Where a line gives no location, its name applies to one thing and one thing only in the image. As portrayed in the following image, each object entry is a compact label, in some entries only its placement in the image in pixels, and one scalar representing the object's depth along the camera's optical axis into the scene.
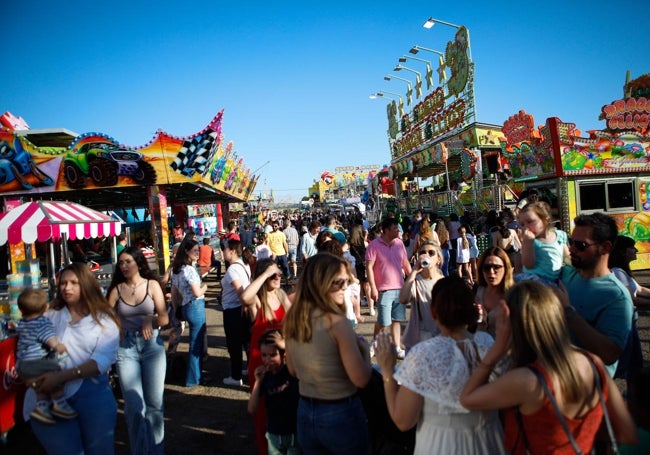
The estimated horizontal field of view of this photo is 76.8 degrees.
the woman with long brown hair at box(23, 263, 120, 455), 2.42
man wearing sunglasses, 2.08
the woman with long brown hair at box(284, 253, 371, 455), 1.95
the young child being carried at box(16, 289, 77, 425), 2.38
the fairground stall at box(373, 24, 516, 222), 12.86
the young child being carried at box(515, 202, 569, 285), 3.06
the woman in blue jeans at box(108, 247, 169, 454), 3.05
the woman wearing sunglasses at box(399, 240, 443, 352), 3.67
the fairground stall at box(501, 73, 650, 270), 8.96
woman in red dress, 3.06
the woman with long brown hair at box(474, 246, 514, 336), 3.09
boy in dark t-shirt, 2.41
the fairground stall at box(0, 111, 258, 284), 9.65
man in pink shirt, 4.89
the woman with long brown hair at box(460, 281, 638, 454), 1.48
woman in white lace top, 1.61
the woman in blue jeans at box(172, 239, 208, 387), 4.71
